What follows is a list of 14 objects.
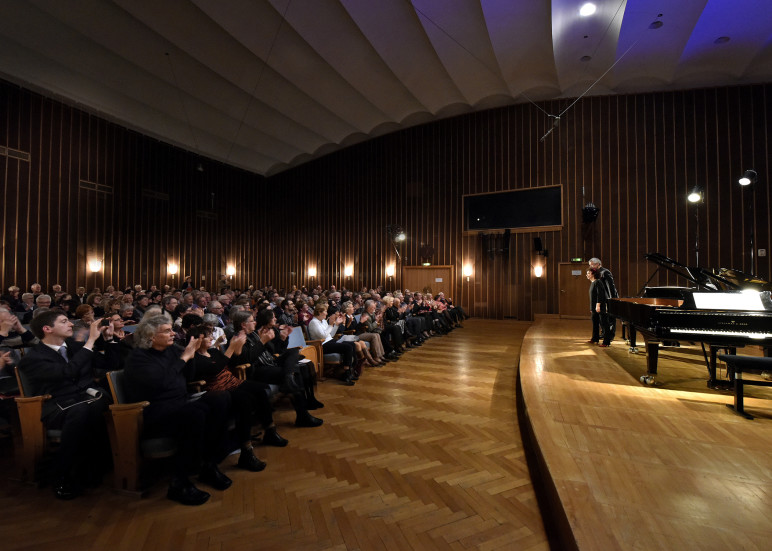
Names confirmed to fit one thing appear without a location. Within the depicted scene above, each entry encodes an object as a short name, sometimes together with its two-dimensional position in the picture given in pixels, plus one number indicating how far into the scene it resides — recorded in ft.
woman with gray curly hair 6.72
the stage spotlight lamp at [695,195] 25.09
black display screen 34.71
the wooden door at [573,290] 33.37
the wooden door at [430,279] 38.93
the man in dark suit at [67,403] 6.75
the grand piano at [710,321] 9.70
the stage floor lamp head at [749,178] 19.98
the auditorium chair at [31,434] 7.00
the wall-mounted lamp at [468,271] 38.01
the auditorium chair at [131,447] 6.72
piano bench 8.63
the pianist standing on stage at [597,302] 16.96
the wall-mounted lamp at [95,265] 31.22
